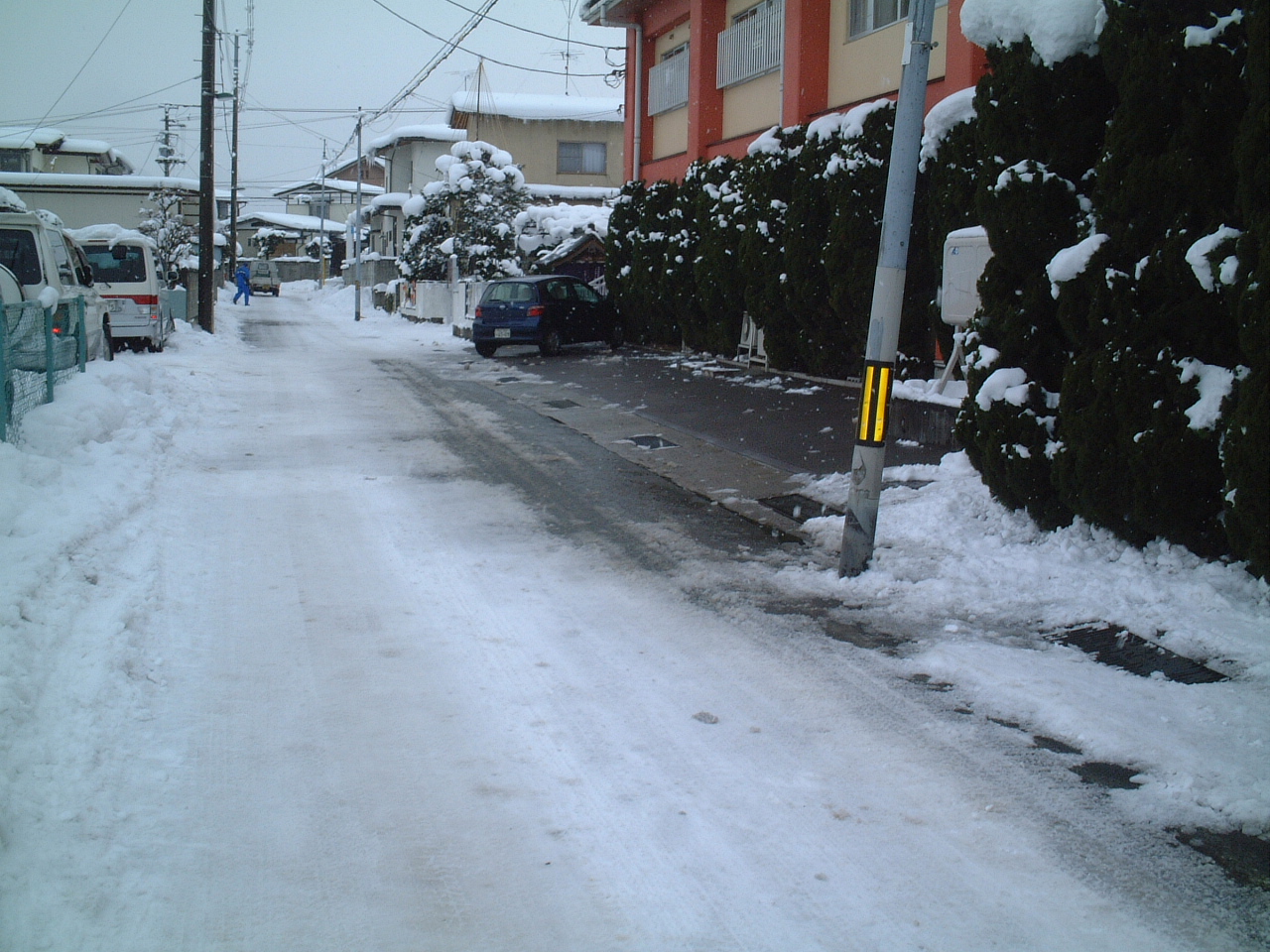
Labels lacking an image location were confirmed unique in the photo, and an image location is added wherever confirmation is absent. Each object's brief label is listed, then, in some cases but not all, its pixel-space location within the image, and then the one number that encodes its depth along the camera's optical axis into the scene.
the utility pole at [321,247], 69.53
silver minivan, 19.66
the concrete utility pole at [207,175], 27.19
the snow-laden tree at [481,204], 35.47
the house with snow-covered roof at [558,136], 46.97
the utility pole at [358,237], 39.53
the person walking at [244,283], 48.28
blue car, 23.12
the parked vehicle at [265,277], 61.50
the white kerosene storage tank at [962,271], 9.67
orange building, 16.45
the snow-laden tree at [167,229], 39.34
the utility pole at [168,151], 73.94
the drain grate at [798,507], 8.80
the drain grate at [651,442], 12.18
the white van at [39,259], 14.07
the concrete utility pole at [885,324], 6.80
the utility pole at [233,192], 53.74
